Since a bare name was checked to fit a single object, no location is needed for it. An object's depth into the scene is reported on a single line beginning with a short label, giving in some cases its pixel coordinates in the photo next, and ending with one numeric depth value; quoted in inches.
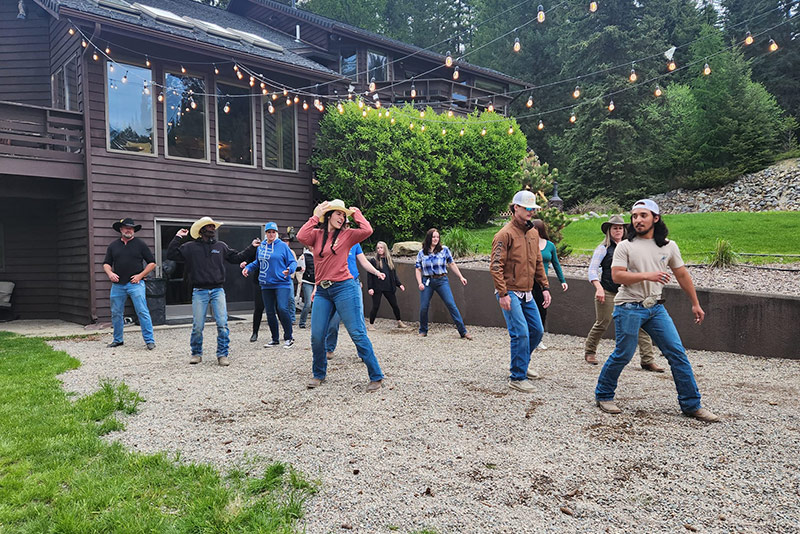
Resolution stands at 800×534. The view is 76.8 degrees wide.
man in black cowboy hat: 301.7
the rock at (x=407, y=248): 472.7
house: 406.3
